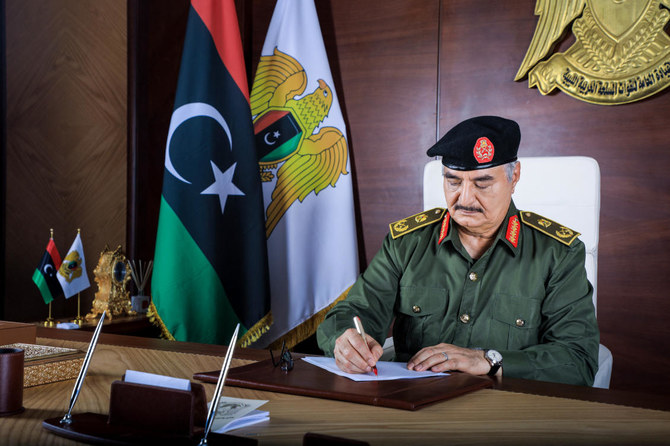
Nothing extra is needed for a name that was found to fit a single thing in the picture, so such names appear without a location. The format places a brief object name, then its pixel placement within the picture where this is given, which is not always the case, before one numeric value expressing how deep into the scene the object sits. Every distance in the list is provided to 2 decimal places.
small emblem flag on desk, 2.34
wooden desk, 0.84
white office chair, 1.98
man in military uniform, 1.58
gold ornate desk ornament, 2.50
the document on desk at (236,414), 0.87
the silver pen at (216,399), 0.80
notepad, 0.83
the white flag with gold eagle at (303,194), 3.02
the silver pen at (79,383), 0.88
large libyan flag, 2.68
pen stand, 0.81
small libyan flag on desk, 2.30
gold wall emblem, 2.50
